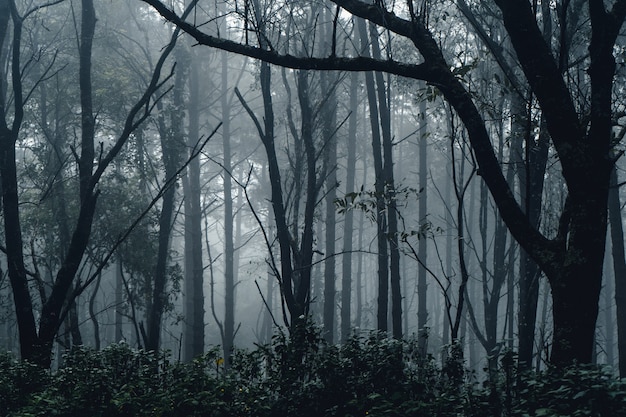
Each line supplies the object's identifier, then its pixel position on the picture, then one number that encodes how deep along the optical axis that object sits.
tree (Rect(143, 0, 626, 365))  4.44
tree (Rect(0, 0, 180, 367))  7.24
